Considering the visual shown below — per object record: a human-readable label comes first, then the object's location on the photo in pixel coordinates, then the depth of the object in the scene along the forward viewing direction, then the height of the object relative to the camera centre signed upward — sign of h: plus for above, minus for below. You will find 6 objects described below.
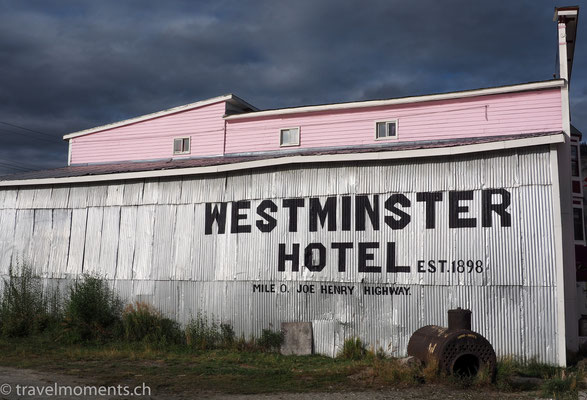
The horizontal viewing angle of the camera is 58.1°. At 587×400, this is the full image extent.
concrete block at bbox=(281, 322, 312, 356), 14.26 -1.57
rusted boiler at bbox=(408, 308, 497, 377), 9.85 -1.25
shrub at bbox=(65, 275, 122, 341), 16.12 -1.16
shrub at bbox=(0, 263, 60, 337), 16.97 -1.08
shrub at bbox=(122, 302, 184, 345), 15.64 -1.53
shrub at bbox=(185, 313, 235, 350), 15.17 -1.61
